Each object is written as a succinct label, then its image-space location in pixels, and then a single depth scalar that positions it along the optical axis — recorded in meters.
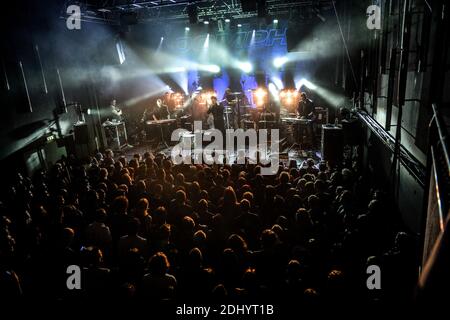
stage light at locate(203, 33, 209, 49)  18.69
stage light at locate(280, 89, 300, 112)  17.70
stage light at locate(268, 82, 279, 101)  17.93
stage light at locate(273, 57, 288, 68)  18.36
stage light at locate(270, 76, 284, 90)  18.88
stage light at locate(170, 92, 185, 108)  18.98
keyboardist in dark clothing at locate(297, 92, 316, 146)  11.79
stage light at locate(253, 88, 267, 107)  18.68
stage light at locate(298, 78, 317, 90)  17.27
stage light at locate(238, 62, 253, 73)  19.35
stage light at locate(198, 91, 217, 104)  18.57
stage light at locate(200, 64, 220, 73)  19.78
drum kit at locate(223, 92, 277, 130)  13.03
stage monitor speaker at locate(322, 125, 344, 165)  8.75
